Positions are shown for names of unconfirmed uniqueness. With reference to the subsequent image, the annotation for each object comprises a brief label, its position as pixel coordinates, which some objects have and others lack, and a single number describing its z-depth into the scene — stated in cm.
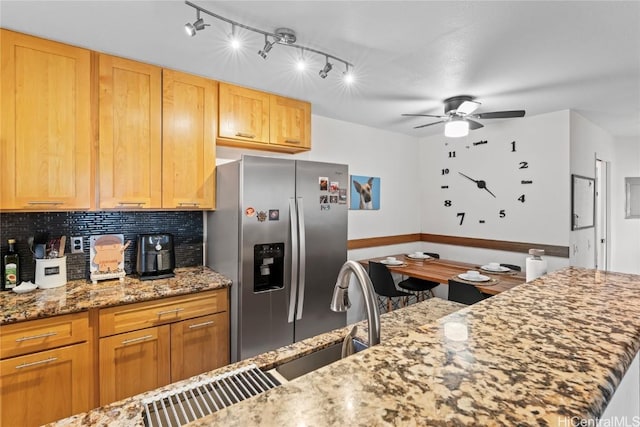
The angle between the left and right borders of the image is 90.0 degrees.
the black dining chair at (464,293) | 233
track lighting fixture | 156
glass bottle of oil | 198
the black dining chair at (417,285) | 352
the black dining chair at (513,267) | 330
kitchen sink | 107
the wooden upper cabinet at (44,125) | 179
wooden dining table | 267
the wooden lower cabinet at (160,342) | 188
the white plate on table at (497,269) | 316
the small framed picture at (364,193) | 378
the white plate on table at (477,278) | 277
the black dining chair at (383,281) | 329
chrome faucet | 98
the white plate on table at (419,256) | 394
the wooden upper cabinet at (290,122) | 279
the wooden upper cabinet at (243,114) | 253
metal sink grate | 79
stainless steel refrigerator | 226
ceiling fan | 275
